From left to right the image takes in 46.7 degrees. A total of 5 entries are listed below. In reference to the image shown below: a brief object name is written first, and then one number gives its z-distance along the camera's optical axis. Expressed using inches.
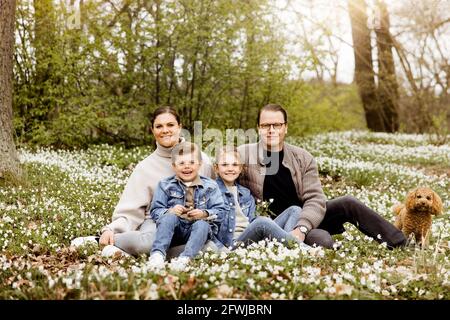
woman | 219.6
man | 218.1
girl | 212.8
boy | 197.8
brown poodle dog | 223.6
